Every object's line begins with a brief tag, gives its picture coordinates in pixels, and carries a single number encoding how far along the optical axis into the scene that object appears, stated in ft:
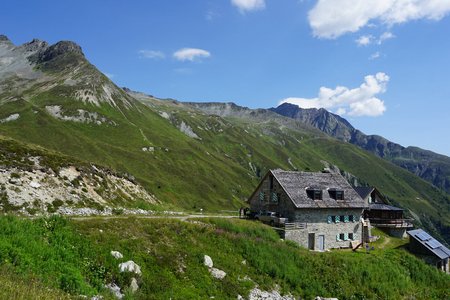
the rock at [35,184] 137.58
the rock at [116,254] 91.47
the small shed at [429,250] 207.62
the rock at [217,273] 105.28
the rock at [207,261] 108.06
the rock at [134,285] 85.02
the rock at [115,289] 80.59
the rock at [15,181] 132.55
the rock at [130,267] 88.74
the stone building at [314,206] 189.88
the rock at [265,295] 104.44
